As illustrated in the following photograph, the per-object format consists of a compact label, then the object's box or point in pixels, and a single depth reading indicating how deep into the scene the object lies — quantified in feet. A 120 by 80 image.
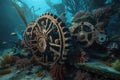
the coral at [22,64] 14.55
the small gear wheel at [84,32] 13.75
